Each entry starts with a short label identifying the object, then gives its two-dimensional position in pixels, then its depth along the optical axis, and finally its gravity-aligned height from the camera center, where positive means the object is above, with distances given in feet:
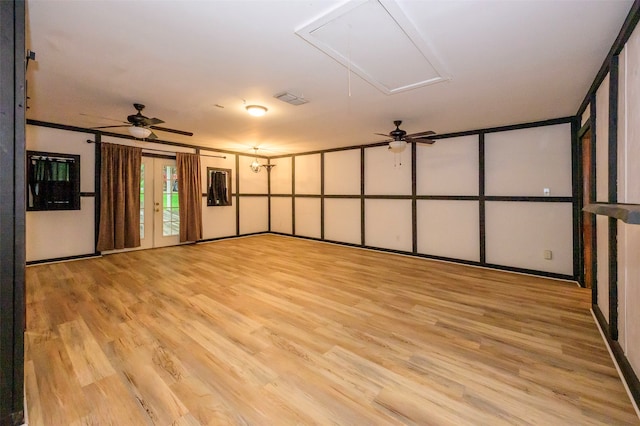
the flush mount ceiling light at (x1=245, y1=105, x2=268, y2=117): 12.84 +4.91
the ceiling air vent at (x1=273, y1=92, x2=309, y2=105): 11.37 +4.92
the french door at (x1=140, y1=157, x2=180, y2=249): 20.79 +0.81
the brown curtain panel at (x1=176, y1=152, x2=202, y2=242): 22.27 +1.53
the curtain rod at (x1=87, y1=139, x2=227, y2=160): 17.94 +4.97
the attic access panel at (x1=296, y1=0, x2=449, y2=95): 6.32 +4.62
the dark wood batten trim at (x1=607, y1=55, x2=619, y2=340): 7.38 +0.67
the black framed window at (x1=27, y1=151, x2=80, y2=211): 15.80 +1.99
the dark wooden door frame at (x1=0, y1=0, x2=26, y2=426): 4.60 +0.14
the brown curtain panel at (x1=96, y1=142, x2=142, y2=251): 18.24 +1.19
